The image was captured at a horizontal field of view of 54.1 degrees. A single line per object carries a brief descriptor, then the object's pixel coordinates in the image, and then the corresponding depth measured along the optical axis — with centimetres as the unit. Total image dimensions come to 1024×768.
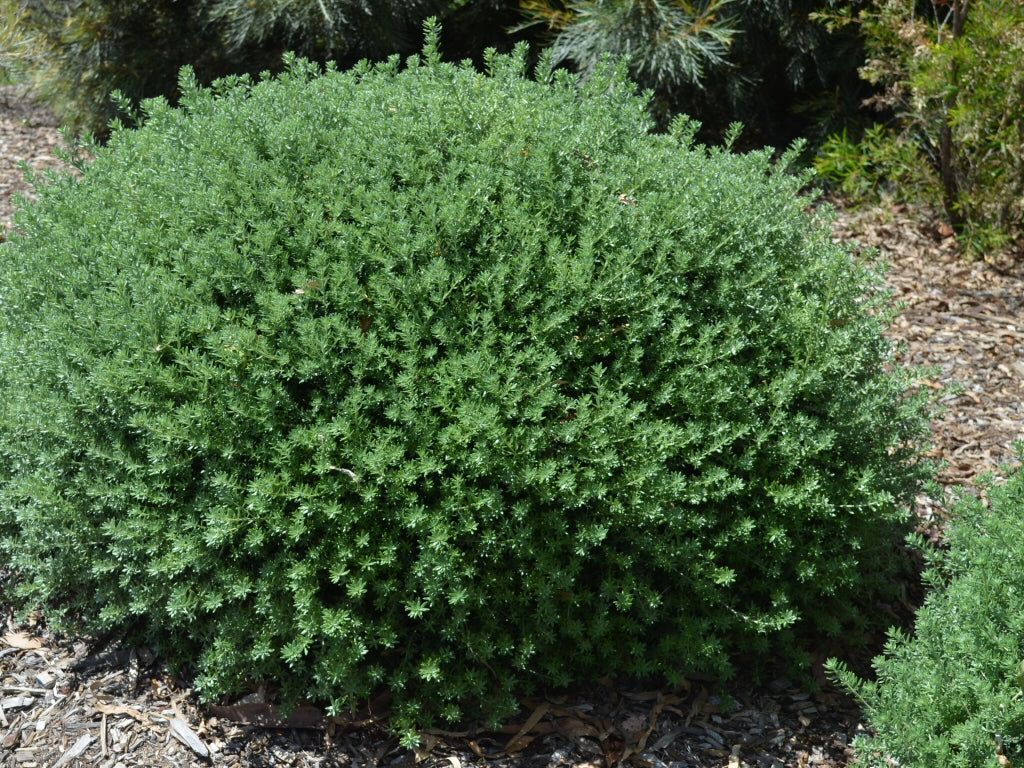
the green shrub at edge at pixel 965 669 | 247
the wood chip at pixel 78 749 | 304
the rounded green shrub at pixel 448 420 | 286
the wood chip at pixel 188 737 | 305
